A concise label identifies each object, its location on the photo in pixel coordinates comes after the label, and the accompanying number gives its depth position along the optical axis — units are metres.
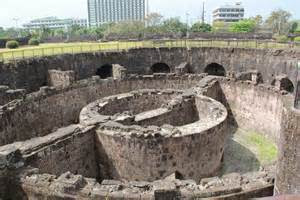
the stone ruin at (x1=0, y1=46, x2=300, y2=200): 7.81
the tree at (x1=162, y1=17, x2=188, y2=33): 66.50
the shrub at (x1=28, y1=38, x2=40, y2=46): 41.03
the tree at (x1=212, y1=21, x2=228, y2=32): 81.31
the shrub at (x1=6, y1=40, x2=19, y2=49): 37.47
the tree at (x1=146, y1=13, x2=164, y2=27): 87.88
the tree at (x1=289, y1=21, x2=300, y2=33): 63.59
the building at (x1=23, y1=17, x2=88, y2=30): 183.75
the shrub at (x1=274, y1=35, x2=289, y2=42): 37.59
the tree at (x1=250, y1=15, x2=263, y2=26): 80.24
